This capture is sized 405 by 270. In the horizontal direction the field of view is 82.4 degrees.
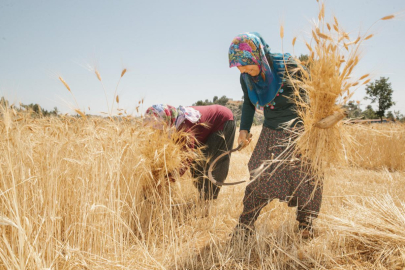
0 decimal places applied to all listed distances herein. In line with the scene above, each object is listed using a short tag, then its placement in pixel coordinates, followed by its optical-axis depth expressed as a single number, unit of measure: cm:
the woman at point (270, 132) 168
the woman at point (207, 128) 238
